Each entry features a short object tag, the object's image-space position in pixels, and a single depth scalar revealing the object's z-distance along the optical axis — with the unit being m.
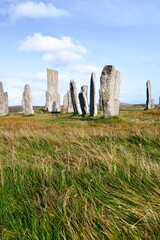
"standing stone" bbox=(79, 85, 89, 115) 23.33
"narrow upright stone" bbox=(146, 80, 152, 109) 30.00
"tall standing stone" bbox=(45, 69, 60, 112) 30.52
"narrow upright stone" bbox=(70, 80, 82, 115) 24.02
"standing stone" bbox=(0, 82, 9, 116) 26.28
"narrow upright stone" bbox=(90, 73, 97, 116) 20.56
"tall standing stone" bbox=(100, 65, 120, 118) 16.56
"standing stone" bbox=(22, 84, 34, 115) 25.97
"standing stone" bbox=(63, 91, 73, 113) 29.67
